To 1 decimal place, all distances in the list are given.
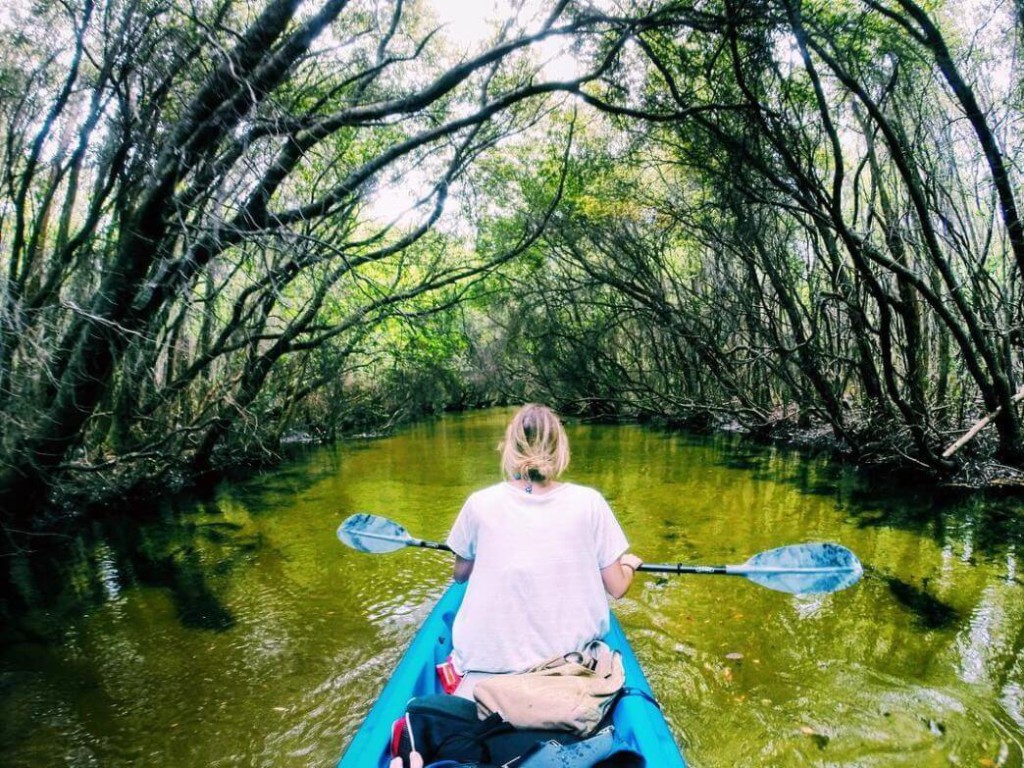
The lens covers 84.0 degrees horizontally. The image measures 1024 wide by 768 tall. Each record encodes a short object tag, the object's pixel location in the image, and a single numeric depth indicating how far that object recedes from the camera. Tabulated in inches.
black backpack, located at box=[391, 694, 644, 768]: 64.4
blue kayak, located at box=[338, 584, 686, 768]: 73.4
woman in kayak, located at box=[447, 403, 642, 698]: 78.8
